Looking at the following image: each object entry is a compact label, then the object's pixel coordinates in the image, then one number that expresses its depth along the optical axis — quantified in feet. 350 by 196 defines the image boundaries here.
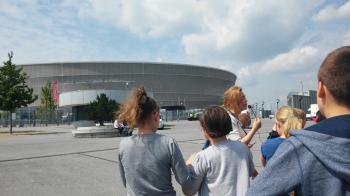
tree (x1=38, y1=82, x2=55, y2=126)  229.86
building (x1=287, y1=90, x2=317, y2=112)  261.75
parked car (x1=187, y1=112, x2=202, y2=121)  242.58
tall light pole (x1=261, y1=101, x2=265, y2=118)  308.93
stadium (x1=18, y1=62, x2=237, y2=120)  347.42
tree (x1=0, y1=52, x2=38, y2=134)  123.44
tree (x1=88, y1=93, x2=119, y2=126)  112.78
